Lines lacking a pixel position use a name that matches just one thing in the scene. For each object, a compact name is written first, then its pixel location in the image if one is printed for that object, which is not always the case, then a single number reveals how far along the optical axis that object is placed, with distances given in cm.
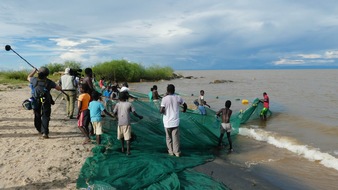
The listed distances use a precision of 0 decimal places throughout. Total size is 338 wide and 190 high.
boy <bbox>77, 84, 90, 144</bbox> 658
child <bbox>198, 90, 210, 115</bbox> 1070
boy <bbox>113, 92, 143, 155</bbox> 581
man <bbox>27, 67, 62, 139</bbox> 651
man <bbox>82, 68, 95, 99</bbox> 728
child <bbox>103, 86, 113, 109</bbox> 1210
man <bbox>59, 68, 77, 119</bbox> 852
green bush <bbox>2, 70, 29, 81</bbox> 3488
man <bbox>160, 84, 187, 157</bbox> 586
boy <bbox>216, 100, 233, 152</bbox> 761
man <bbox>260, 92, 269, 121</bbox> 1316
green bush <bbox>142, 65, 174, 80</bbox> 5044
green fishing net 458
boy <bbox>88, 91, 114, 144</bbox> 630
